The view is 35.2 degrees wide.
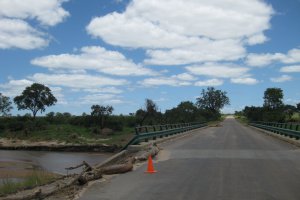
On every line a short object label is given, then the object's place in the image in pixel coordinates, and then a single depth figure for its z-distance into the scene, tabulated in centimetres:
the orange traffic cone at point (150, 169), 1431
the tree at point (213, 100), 16325
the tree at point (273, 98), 12006
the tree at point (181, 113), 8689
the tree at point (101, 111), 9192
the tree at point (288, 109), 9032
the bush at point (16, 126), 9238
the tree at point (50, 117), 10604
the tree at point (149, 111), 8481
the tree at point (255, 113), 10474
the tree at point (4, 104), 11488
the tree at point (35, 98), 10306
